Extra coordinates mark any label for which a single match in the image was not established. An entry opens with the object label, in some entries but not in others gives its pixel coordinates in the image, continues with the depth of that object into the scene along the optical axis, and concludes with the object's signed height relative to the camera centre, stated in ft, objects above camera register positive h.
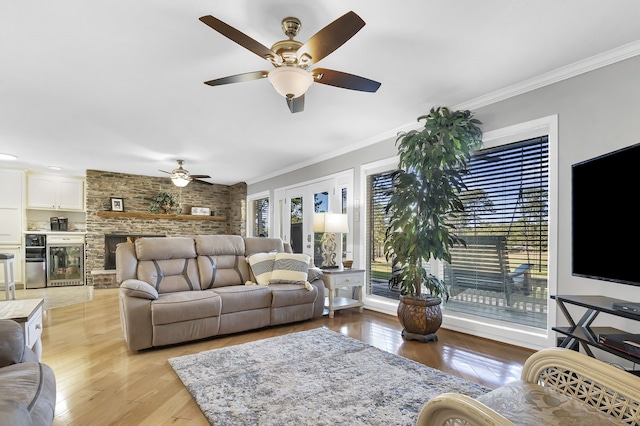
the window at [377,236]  14.83 -1.17
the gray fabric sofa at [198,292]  9.95 -2.86
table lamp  14.24 -0.55
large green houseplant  10.46 +0.19
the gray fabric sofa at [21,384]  3.37 -2.23
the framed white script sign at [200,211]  27.20 -0.01
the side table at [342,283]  13.88 -3.13
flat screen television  6.31 -0.16
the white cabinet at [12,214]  21.33 -0.17
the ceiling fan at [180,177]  18.84 +1.96
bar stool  15.64 -2.72
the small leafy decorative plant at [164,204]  25.27 +0.54
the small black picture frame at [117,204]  23.66 +0.51
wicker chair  3.23 -2.24
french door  18.79 -0.10
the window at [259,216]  25.02 -0.44
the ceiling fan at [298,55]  5.83 +3.21
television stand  6.45 -2.61
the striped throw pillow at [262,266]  13.11 -2.25
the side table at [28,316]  6.82 -2.29
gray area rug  6.22 -3.95
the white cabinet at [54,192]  22.67 +1.36
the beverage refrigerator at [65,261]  22.36 -3.43
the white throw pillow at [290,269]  13.10 -2.36
